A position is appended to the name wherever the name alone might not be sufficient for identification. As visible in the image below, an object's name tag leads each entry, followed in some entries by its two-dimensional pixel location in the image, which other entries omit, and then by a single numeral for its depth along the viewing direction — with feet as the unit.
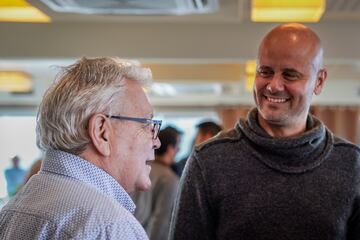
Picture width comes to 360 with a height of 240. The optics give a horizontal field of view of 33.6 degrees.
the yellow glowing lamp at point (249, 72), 14.87
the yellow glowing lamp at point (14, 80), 20.16
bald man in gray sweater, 5.12
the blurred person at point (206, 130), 13.07
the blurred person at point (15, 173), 16.49
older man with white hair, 3.43
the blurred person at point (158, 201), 11.23
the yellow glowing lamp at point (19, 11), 9.97
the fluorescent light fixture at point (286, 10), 9.14
